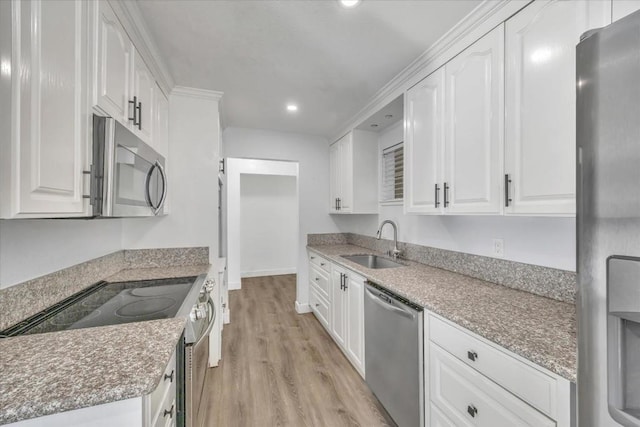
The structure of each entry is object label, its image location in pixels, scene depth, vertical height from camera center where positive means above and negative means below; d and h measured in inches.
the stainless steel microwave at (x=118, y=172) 39.3 +7.2
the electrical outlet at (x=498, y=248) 62.2 -7.9
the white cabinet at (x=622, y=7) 32.7 +27.2
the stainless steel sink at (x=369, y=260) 105.0 -18.8
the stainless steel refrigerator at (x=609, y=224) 17.9 -0.6
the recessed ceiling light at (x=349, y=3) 50.4 +41.7
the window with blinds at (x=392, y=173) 104.1 +17.6
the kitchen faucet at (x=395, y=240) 99.2 -9.9
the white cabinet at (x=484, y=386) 32.4 -25.3
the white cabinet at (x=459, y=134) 52.2 +19.1
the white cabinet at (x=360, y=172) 115.6 +19.2
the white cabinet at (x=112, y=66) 42.2 +26.9
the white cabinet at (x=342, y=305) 82.3 -34.0
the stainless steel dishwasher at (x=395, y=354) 54.5 -33.3
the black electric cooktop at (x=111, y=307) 42.0 -18.2
